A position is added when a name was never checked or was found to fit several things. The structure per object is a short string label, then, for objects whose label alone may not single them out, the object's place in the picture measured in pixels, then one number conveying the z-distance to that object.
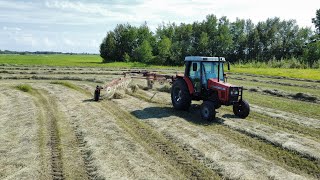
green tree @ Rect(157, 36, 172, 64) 43.68
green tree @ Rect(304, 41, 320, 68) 36.87
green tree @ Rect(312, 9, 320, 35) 53.99
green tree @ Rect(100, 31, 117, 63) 51.01
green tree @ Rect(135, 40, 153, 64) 44.60
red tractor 8.43
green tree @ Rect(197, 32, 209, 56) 44.95
